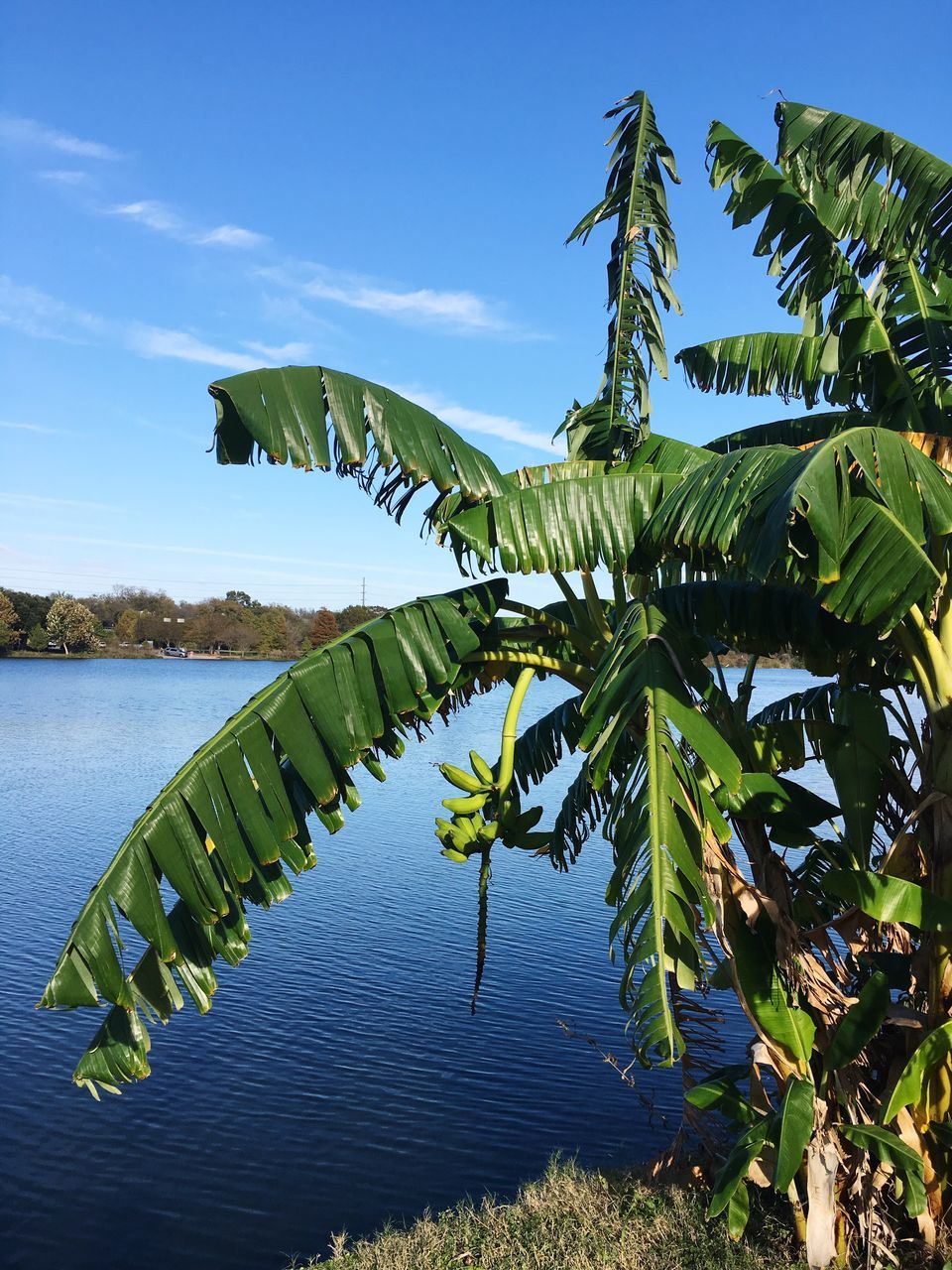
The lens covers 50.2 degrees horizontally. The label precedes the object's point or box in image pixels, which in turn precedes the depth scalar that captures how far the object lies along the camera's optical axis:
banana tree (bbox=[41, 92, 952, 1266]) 3.71
